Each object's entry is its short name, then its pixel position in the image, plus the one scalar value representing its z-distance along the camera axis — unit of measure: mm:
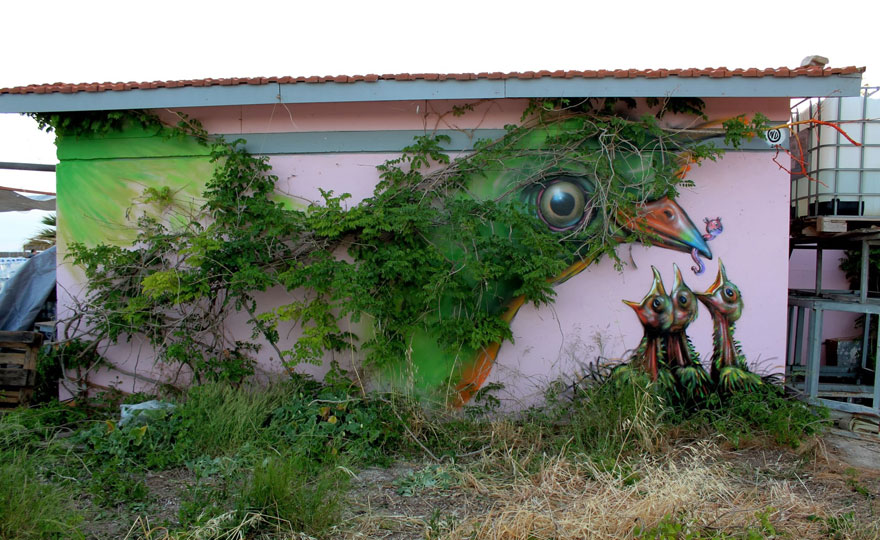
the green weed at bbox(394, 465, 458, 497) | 4410
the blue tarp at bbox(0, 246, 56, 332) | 7617
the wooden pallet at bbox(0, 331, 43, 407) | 5891
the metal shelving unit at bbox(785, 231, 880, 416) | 6180
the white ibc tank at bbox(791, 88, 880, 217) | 6039
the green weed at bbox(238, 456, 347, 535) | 3568
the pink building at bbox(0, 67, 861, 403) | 5883
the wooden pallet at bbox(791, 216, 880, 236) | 5961
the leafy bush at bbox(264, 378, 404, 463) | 4984
